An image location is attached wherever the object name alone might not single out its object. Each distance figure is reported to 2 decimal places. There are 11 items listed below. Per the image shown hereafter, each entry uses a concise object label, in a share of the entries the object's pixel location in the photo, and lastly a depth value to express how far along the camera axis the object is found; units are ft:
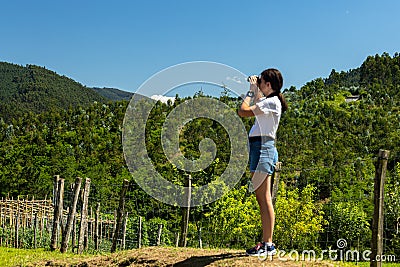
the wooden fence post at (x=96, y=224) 43.08
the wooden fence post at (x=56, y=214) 33.96
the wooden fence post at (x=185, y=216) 27.68
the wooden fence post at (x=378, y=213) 17.29
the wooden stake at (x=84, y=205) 33.06
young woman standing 15.46
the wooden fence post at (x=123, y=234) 39.08
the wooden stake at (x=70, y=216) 31.81
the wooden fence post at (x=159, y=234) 36.37
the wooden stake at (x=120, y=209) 30.36
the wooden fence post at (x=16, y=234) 60.29
